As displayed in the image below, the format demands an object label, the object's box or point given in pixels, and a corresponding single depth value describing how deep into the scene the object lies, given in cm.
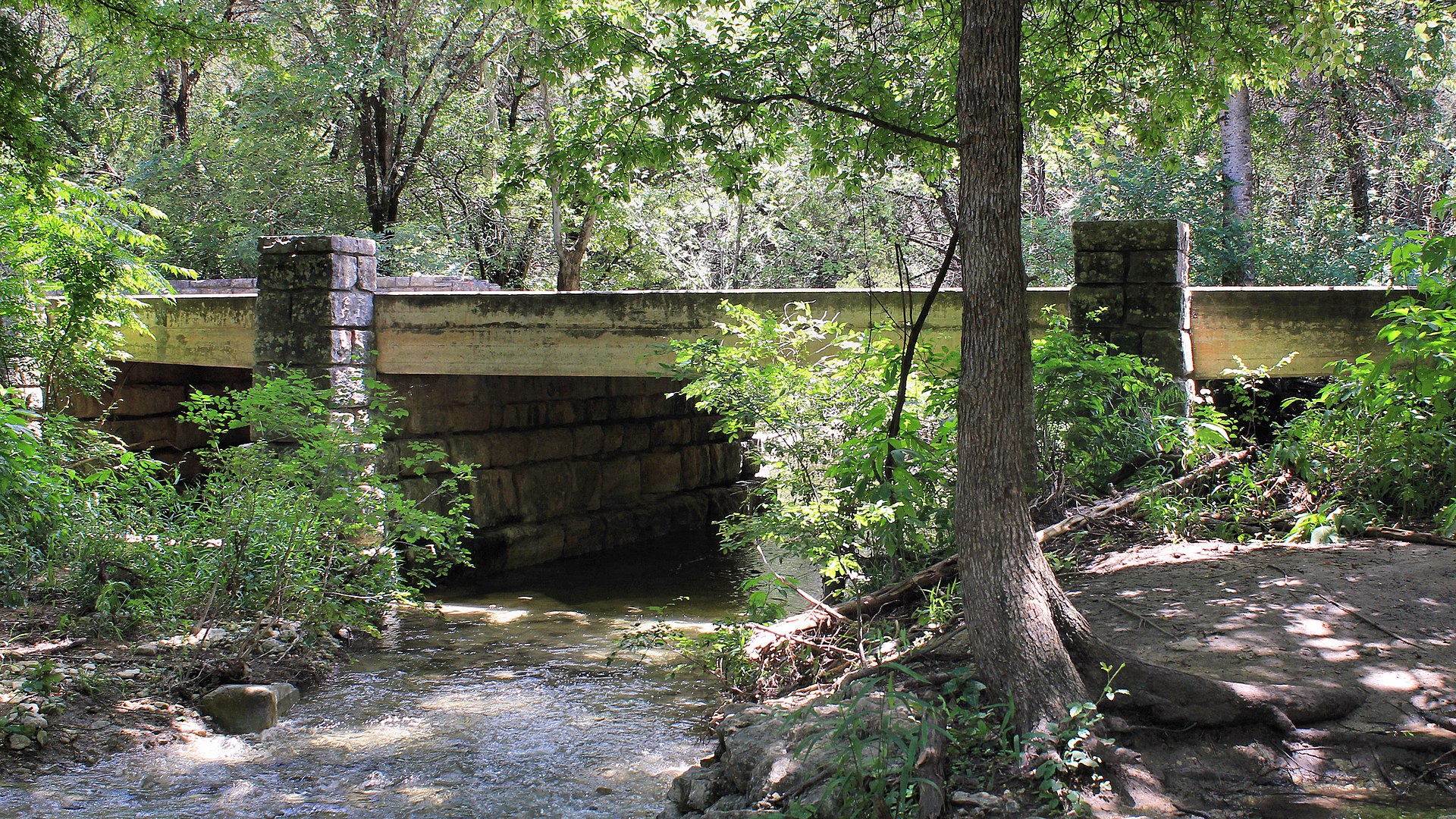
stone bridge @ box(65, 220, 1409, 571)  752
